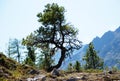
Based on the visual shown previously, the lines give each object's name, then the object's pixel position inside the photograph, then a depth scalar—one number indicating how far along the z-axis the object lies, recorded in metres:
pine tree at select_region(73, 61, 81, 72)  106.00
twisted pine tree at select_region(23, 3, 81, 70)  46.53
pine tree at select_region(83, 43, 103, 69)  104.16
